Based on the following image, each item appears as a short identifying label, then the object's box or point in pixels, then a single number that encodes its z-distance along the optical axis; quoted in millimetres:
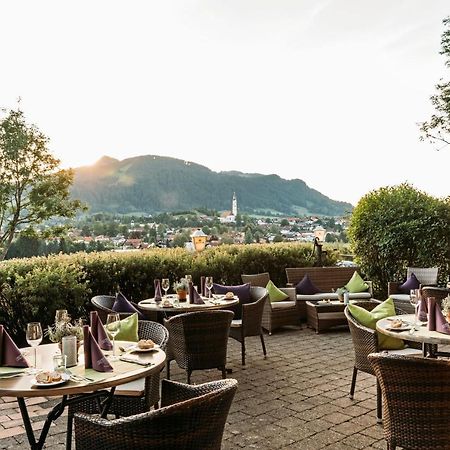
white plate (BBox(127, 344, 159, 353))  3352
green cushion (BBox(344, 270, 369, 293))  8820
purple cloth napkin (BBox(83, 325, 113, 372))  2932
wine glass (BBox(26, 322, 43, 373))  3127
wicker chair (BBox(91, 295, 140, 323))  5314
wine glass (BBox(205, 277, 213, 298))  6641
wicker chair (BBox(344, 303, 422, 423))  4406
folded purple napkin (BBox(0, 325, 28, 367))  3008
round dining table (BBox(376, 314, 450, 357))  3943
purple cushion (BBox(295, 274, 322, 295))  8914
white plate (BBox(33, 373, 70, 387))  2650
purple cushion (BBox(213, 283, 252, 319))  7135
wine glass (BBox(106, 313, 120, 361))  3340
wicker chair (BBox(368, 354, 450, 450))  2955
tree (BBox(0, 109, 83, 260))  17328
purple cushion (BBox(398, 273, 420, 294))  8695
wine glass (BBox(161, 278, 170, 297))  6348
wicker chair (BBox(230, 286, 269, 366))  6219
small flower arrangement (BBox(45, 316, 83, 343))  3143
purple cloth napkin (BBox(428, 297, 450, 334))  4203
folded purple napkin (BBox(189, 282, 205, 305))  6258
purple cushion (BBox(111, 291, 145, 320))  5766
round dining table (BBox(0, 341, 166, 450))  2627
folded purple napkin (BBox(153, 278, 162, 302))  6480
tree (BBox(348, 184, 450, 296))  9867
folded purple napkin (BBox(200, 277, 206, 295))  6955
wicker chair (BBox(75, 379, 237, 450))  2160
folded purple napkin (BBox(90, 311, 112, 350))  3334
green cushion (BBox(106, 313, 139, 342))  4008
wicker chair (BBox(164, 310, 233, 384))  4898
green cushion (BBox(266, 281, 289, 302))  8352
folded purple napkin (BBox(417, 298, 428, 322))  4578
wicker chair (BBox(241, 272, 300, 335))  7914
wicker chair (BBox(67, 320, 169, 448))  3443
